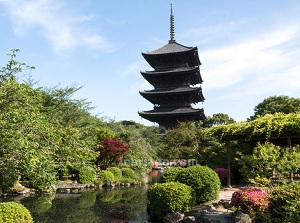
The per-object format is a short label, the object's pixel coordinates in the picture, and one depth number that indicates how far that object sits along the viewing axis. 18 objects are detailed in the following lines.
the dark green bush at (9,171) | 7.08
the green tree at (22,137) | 6.75
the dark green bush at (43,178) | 7.31
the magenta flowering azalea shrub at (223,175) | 16.20
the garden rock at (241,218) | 8.23
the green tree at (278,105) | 34.81
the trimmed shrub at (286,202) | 6.98
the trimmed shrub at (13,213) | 7.00
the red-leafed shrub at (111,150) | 22.56
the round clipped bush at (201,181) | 11.14
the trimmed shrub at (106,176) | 21.17
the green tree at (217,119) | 54.53
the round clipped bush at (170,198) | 10.11
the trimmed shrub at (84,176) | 20.05
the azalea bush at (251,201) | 8.39
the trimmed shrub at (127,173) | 23.23
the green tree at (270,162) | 8.77
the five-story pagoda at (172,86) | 36.44
